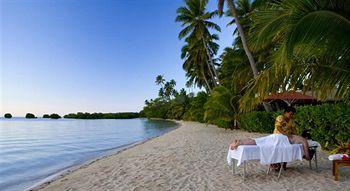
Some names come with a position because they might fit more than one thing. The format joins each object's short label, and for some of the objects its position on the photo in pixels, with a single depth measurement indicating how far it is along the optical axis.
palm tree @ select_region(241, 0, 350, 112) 4.83
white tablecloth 5.74
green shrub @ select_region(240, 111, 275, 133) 16.41
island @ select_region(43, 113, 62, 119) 137.88
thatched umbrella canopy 13.60
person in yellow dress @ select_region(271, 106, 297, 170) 6.00
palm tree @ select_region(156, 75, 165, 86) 92.12
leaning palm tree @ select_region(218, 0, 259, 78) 15.32
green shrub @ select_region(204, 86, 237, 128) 21.14
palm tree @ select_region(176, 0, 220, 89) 30.74
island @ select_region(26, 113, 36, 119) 139.35
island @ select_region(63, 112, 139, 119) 132.38
